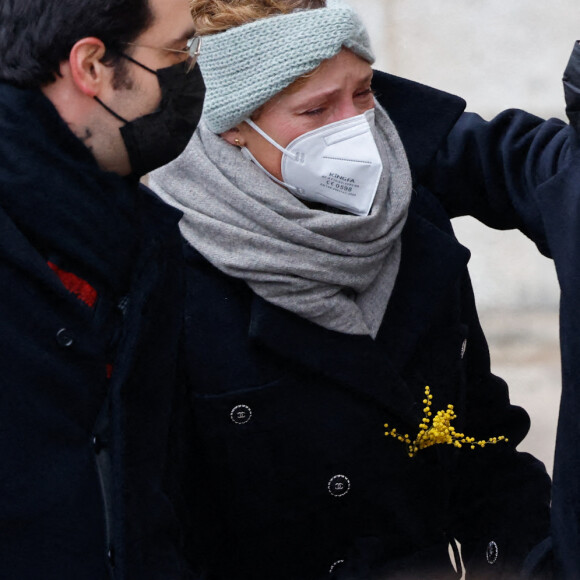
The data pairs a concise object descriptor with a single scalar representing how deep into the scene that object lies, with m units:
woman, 5.37
